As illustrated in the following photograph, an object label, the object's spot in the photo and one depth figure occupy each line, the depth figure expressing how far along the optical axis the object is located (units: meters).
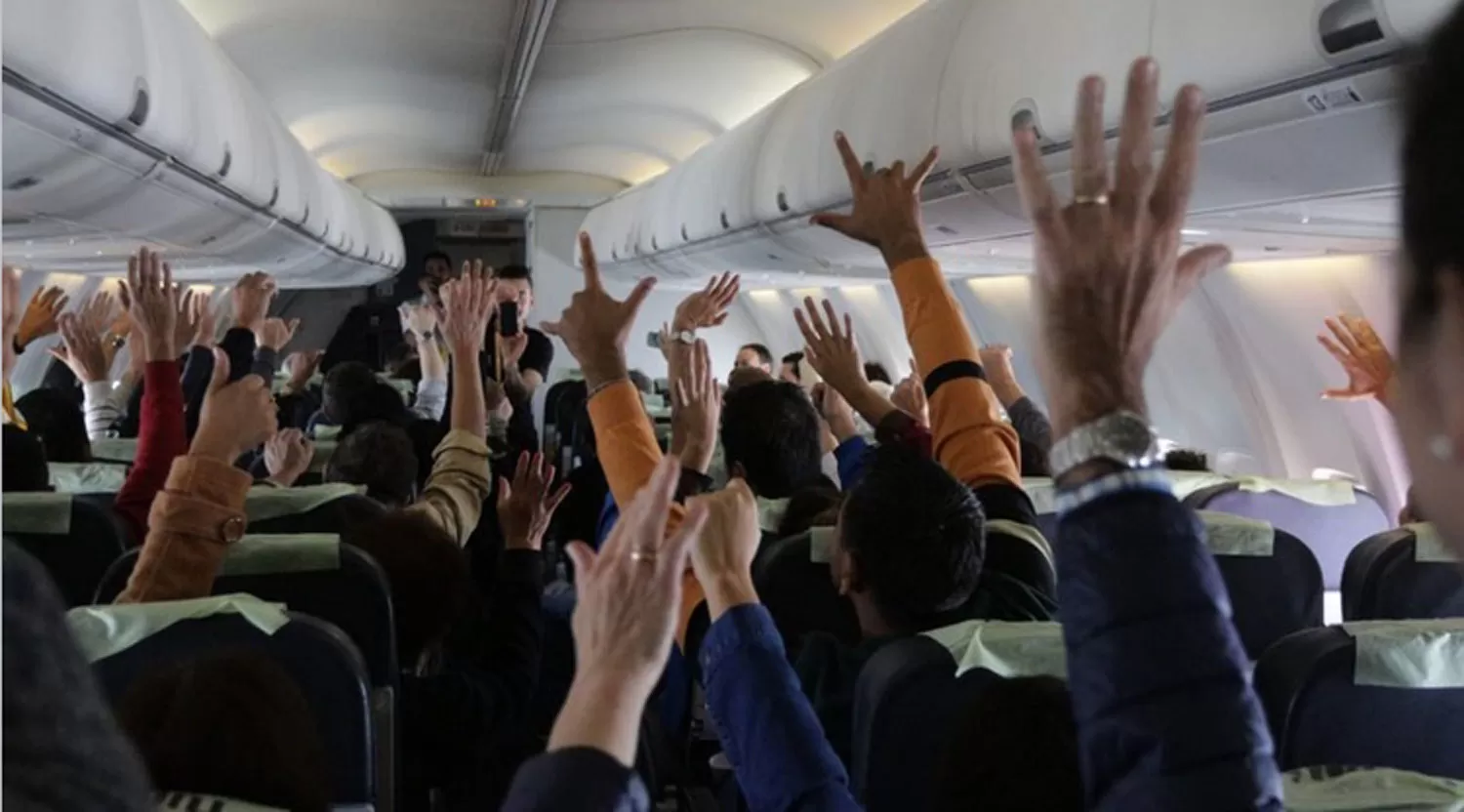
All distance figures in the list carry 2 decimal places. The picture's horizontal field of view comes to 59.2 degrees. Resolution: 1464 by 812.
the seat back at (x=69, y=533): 3.17
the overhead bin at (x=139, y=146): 3.30
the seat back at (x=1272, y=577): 3.02
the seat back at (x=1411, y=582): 2.76
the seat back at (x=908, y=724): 1.78
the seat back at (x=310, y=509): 3.37
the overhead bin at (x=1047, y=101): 2.69
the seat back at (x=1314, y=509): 3.70
